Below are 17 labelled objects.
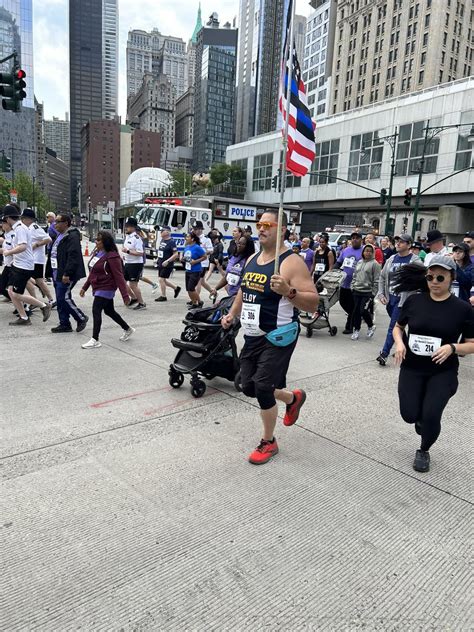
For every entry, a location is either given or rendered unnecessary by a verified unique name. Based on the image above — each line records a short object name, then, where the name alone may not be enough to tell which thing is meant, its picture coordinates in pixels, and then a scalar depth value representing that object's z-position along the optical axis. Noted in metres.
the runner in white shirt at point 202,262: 10.48
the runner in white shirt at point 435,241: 6.82
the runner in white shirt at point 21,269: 7.94
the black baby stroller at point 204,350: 5.21
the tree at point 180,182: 90.29
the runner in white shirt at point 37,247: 8.44
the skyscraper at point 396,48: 77.00
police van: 21.88
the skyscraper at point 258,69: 144.12
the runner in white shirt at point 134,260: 10.42
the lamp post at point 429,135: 28.97
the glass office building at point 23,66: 98.56
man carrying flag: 3.55
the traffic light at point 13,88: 13.53
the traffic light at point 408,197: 27.25
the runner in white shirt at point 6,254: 8.32
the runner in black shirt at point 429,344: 3.53
